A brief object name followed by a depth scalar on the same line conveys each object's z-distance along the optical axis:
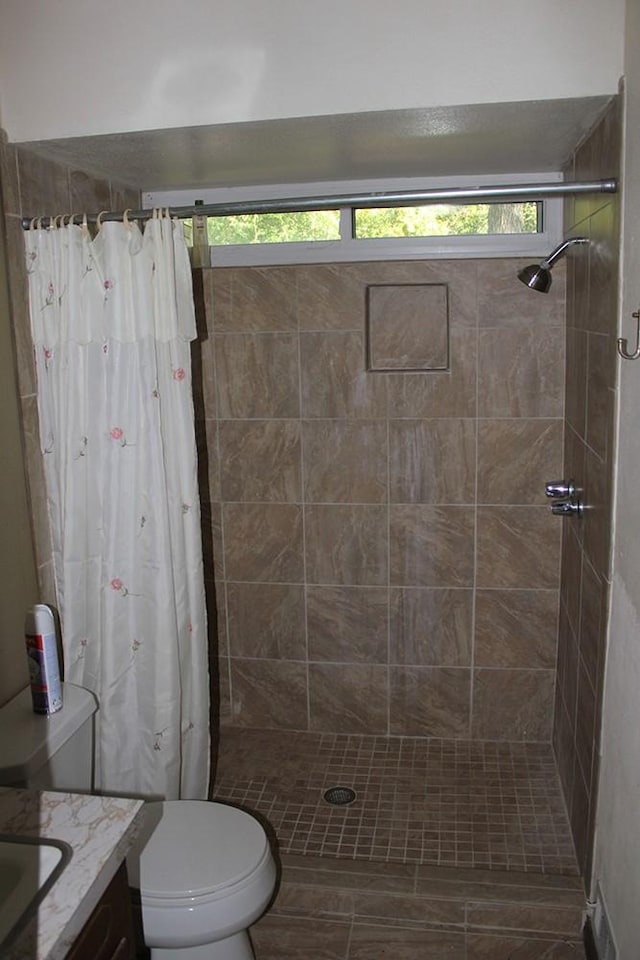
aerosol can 1.99
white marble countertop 1.20
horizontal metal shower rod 1.94
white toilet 1.87
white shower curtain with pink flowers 2.18
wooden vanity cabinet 1.31
